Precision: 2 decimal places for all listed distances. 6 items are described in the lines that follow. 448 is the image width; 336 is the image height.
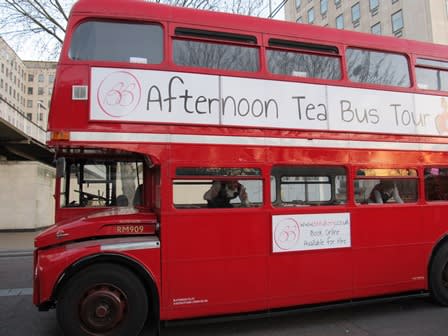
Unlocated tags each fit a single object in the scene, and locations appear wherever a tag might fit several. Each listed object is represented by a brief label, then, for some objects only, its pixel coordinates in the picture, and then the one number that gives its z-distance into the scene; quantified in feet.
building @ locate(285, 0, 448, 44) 103.04
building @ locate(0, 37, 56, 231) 56.70
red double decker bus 15.29
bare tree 53.78
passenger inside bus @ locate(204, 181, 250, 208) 16.55
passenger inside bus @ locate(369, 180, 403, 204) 19.19
